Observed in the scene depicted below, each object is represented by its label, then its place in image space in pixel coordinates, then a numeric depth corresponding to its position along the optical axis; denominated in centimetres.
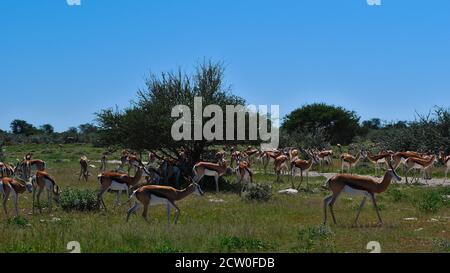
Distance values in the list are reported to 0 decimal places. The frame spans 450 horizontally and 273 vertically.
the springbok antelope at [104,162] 3239
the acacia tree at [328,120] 7006
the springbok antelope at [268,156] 3578
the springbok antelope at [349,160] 3256
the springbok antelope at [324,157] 3681
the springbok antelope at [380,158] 3201
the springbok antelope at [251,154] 4006
